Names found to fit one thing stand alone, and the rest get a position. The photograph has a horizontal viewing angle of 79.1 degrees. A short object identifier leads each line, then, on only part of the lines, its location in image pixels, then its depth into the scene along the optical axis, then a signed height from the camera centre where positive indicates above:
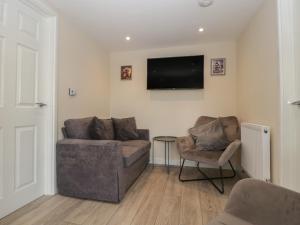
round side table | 3.06 -0.50
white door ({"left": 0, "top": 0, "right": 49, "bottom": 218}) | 1.68 +0.10
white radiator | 1.84 -0.40
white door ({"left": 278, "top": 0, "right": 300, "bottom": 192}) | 1.54 +0.23
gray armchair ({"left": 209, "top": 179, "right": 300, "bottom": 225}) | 0.85 -0.46
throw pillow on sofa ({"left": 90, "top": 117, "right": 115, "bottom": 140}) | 2.37 -0.21
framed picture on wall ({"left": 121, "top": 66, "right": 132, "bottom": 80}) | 3.67 +0.85
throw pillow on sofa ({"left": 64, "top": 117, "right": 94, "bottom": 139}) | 2.24 -0.18
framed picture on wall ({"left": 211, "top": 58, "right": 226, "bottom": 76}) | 3.21 +0.85
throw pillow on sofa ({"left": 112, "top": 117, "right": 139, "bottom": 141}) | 3.08 -0.27
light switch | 2.46 +0.31
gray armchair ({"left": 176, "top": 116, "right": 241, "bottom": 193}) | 2.20 -0.48
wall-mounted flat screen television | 3.22 +0.76
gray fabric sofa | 1.93 -0.60
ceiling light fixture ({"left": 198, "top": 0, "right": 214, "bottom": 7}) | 1.99 +1.24
